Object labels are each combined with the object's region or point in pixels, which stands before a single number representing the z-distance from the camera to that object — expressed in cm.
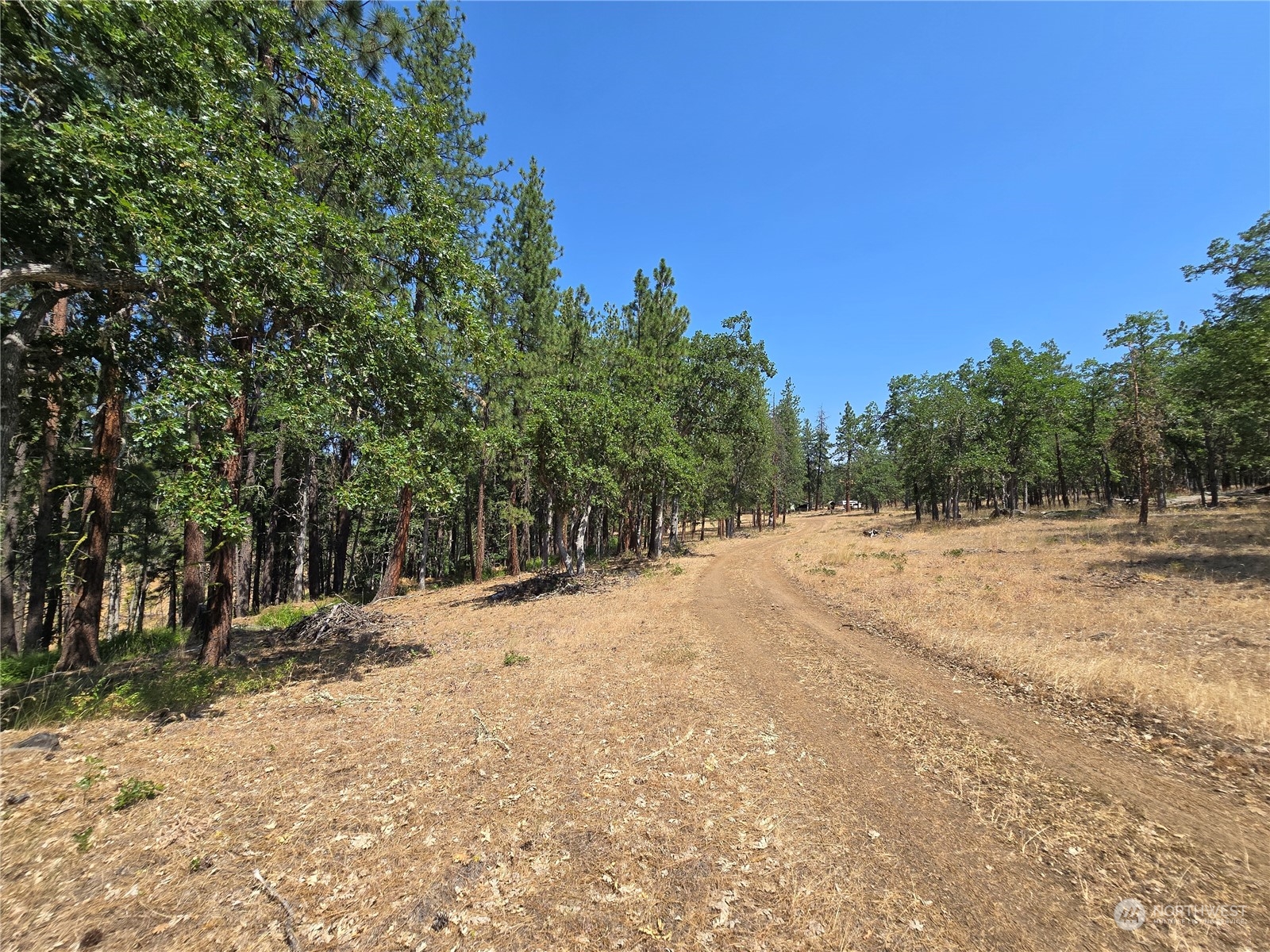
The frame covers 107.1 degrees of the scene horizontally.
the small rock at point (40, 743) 548
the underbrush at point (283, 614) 1609
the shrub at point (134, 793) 452
